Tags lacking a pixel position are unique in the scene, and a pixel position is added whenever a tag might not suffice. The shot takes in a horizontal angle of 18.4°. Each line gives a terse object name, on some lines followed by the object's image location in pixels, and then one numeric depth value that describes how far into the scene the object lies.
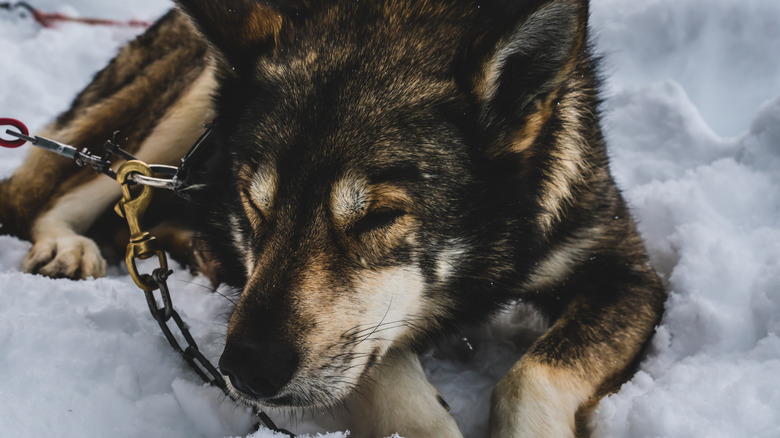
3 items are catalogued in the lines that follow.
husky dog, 1.39
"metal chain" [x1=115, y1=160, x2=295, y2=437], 1.41
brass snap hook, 1.44
